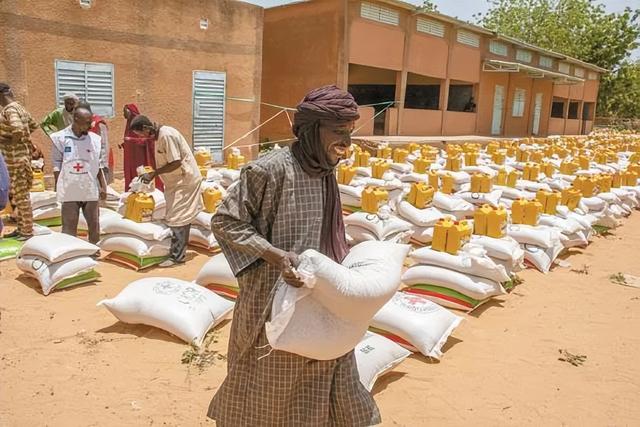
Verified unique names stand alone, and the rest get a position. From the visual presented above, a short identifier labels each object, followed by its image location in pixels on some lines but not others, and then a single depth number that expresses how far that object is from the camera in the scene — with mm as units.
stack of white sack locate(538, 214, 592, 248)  6215
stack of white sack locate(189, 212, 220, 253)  5641
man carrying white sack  1861
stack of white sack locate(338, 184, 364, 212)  6906
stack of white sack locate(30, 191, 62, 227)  6043
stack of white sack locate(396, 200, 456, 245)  6141
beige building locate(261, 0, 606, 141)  14008
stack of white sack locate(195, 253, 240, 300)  4191
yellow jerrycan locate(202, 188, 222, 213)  5809
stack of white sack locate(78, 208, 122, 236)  5641
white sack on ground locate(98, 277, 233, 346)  3535
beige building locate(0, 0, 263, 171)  8391
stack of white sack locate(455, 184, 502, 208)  7268
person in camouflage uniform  5035
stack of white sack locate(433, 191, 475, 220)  6691
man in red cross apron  4812
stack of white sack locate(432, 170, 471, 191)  8297
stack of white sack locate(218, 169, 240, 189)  7625
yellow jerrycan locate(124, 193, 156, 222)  5168
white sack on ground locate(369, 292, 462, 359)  3527
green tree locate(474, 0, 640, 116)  32969
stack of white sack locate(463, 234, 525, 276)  4844
